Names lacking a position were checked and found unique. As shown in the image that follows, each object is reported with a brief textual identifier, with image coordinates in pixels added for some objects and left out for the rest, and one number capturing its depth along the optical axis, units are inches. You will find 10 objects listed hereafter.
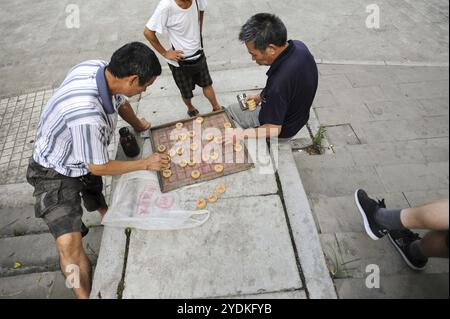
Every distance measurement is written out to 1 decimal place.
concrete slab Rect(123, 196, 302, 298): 99.8
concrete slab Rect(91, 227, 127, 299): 102.3
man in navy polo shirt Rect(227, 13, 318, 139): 114.3
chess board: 127.0
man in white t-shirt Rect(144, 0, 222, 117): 144.9
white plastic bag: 113.7
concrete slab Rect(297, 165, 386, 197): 146.8
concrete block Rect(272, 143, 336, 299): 98.9
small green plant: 172.4
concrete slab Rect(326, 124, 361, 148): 178.1
